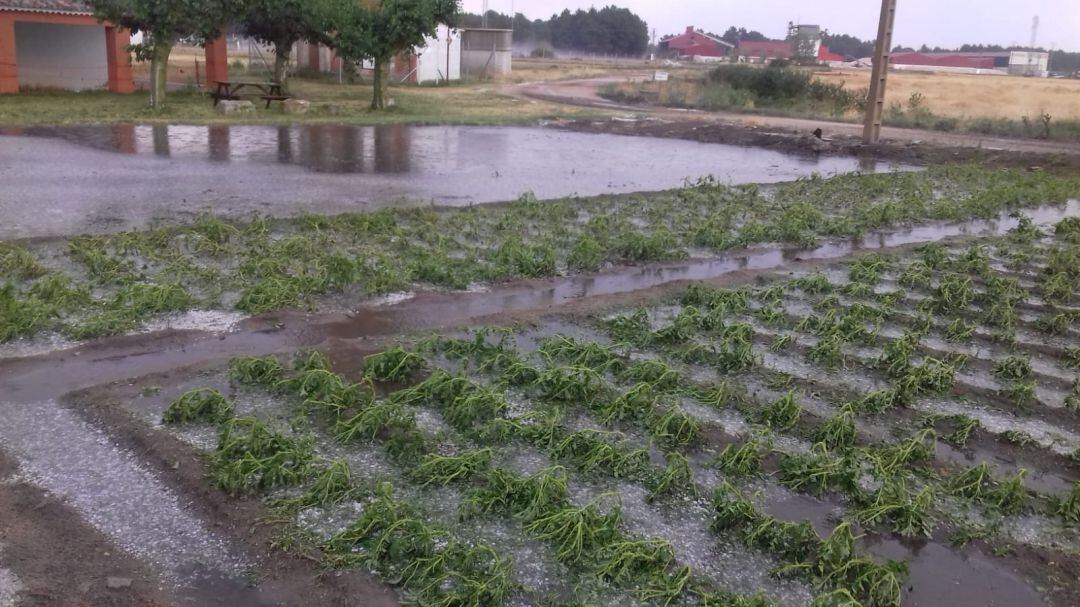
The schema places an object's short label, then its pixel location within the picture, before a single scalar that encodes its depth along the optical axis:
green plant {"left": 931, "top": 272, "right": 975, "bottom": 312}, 8.19
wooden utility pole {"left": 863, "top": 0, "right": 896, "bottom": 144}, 21.73
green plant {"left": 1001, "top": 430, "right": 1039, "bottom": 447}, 5.44
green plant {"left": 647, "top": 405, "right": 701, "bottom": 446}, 5.16
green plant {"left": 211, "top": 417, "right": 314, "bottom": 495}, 4.44
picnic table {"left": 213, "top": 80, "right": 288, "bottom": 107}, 24.69
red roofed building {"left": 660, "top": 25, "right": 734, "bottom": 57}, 99.06
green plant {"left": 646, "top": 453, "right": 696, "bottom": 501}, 4.59
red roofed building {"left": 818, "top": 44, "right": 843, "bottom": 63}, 91.38
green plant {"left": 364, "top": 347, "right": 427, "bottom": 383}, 5.88
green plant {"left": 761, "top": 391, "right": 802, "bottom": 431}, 5.43
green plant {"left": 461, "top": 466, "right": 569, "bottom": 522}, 4.27
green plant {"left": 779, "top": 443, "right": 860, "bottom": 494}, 4.74
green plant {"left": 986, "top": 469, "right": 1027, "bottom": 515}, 4.67
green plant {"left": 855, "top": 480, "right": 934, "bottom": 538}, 4.41
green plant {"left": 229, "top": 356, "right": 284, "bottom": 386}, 5.76
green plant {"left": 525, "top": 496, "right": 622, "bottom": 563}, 3.98
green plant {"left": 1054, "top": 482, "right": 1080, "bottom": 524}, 4.61
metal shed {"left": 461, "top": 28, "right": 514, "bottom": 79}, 48.00
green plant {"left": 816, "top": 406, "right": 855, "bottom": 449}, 5.23
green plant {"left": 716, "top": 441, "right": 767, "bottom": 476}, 4.85
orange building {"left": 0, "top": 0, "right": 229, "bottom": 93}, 28.02
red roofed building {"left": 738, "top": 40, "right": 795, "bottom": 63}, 83.50
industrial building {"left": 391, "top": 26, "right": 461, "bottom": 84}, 41.16
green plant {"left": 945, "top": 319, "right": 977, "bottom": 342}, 7.30
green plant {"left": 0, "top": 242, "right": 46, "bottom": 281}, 7.64
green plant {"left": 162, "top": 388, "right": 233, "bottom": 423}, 5.16
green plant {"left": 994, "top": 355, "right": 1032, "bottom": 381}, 6.51
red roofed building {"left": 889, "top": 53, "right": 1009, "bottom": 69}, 97.88
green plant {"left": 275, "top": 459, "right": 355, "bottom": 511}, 4.30
